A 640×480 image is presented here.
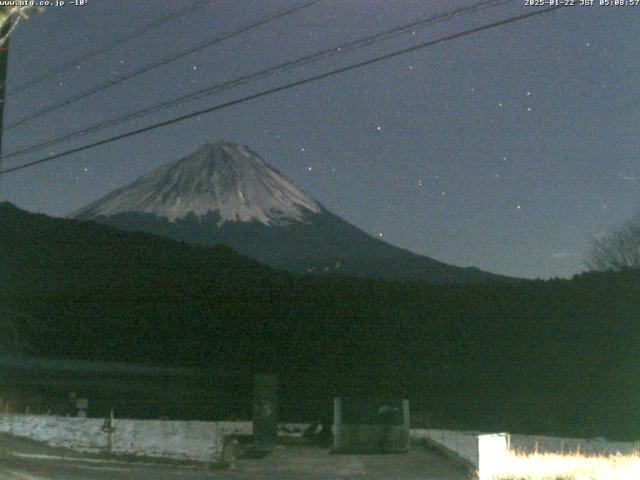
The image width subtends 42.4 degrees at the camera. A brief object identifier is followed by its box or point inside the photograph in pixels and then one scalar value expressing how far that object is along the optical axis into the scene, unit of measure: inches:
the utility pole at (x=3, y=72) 483.8
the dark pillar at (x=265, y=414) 745.6
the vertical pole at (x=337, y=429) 750.5
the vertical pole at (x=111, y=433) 748.6
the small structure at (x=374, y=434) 740.6
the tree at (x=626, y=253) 1841.8
